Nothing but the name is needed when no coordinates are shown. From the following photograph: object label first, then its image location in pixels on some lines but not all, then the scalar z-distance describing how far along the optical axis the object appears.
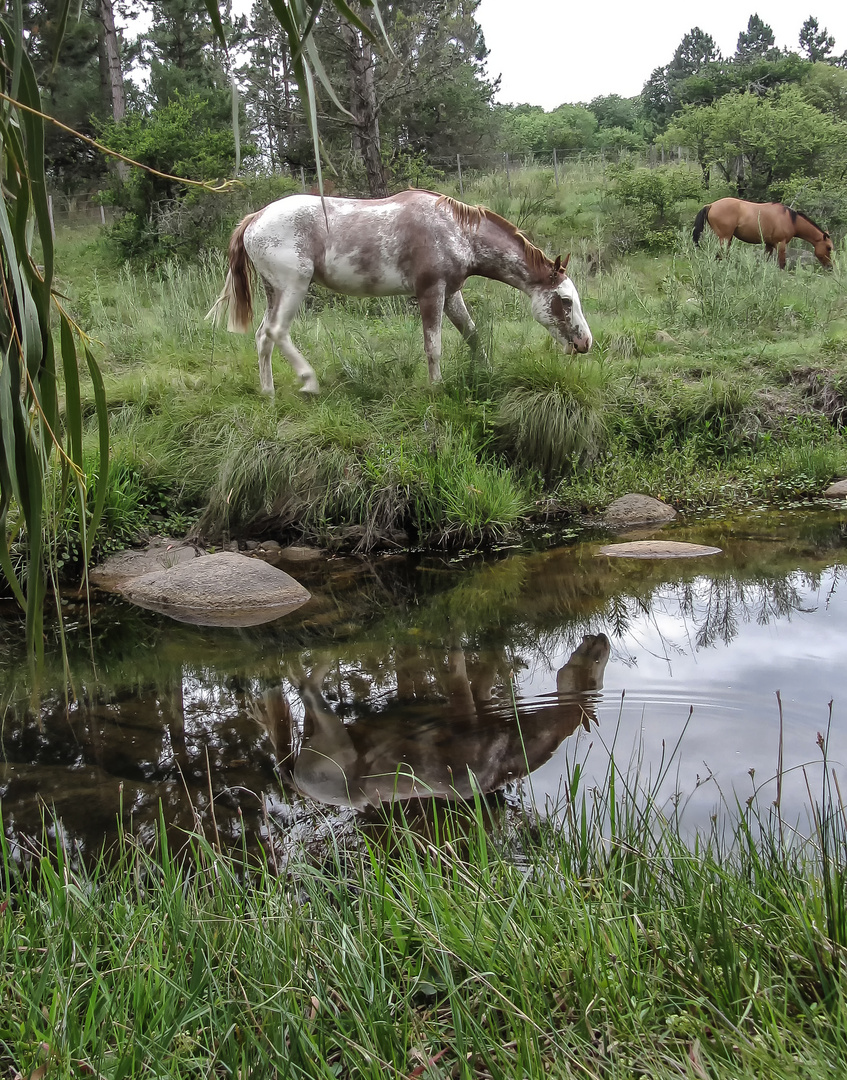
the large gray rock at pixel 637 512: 6.50
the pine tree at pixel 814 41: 50.41
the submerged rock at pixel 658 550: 5.54
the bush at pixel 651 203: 16.83
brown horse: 12.73
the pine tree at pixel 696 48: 56.16
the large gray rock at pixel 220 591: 5.24
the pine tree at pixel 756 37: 53.12
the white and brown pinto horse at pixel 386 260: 6.66
